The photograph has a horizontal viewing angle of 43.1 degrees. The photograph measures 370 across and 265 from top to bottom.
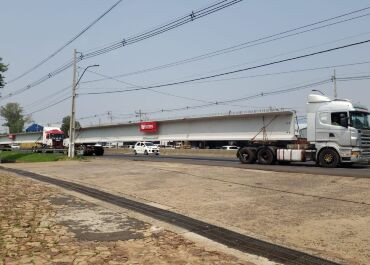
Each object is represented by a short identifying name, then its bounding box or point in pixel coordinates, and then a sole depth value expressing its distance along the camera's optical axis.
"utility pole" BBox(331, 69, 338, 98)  57.42
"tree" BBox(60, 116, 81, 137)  137.69
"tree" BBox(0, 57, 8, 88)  46.06
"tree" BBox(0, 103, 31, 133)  170.25
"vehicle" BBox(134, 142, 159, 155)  56.69
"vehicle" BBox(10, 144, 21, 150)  101.41
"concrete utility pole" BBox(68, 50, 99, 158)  42.28
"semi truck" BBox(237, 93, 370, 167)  24.39
